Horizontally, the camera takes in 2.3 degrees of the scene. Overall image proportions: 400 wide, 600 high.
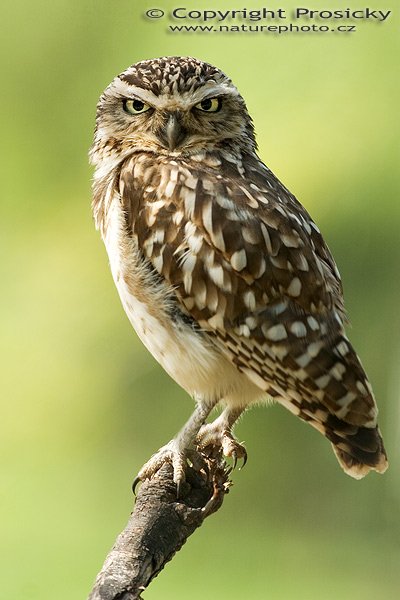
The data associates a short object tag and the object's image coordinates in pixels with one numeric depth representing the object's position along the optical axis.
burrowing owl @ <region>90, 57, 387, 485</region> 4.56
